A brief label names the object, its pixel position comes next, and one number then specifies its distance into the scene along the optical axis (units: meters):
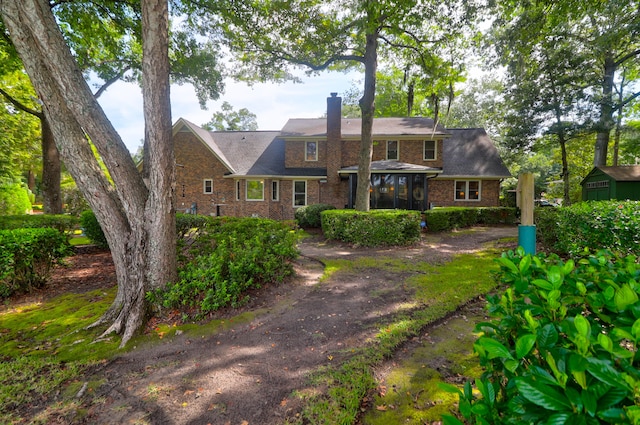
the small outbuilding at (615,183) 14.49
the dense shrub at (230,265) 4.16
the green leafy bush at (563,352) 0.72
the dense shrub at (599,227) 4.21
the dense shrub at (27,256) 4.99
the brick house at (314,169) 17.69
